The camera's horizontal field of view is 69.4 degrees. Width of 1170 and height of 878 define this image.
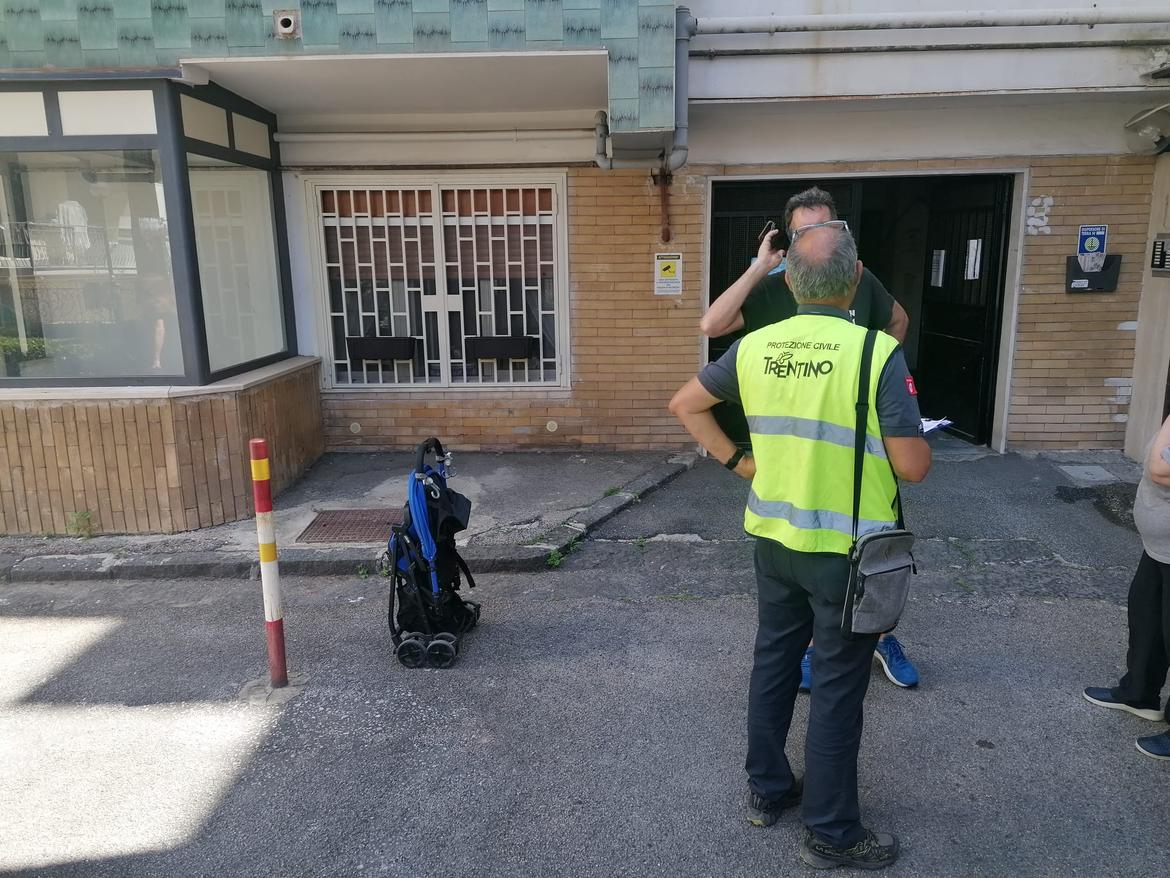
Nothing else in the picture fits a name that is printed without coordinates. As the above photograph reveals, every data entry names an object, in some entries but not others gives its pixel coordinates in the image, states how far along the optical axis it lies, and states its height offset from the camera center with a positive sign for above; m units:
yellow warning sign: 7.34 -0.03
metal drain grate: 5.82 -1.77
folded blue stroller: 4.12 -1.41
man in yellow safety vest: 2.58 -0.65
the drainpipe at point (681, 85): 5.83 +1.28
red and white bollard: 3.79 -1.32
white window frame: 7.39 +0.18
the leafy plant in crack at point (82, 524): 5.93 -1.68
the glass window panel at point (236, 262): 6.32 +0.12
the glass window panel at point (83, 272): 5.97 +0.05
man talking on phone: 3.24 -0.12
